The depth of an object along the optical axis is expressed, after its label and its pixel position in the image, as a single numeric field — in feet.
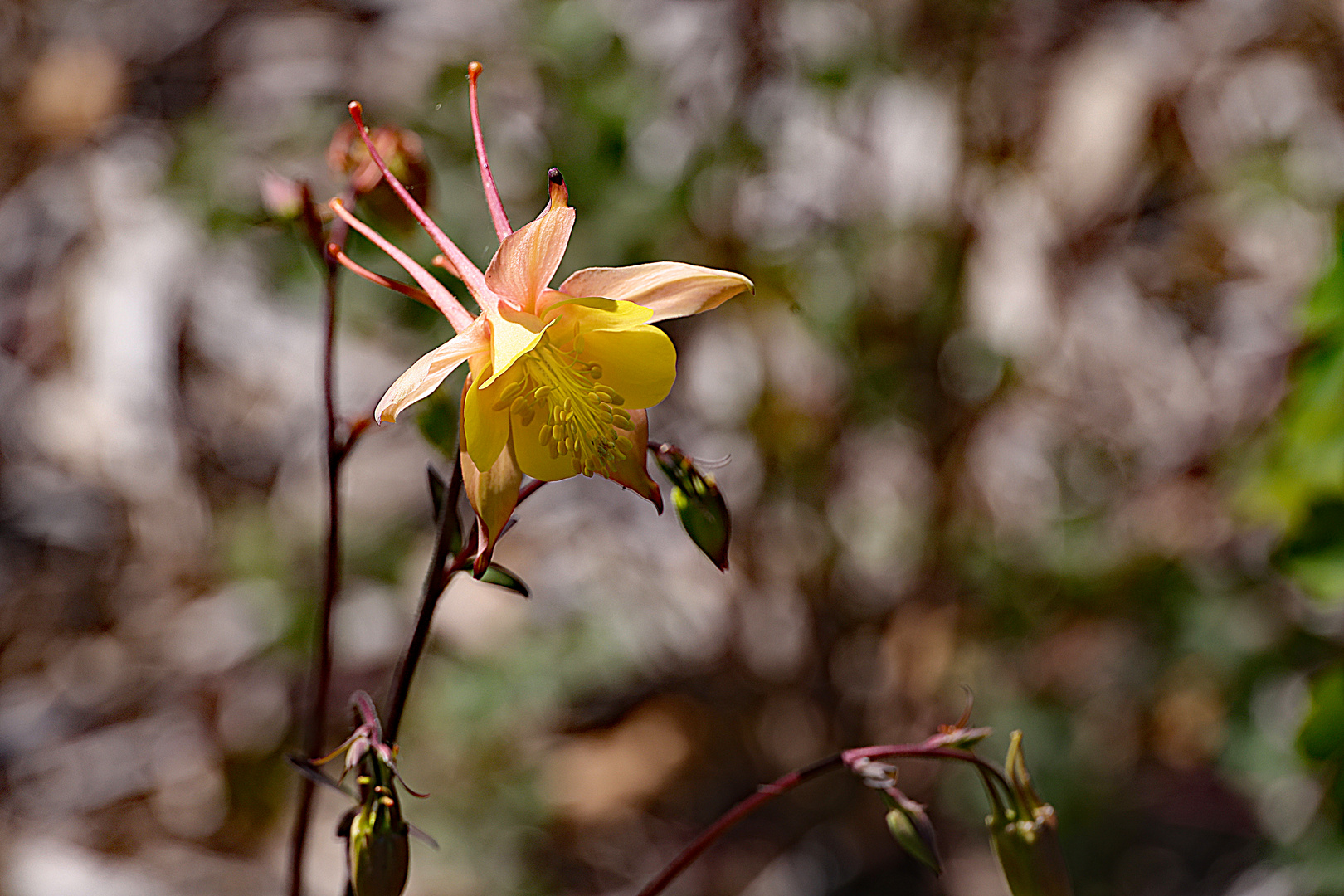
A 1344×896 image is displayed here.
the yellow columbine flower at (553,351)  2.26
